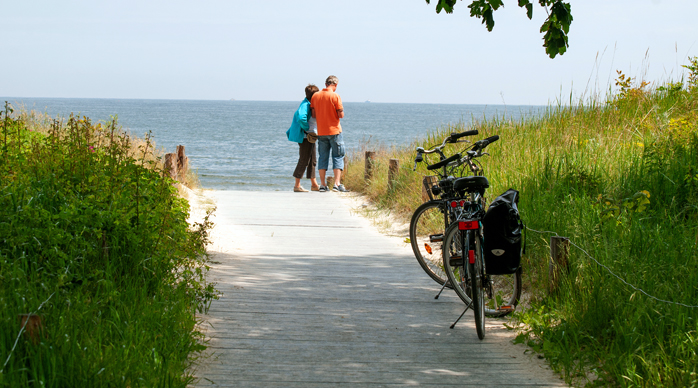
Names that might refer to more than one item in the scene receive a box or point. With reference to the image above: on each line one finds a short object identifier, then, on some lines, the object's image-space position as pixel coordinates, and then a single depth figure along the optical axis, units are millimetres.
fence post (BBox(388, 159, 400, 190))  23031
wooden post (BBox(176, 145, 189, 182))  25906
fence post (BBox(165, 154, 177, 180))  23395
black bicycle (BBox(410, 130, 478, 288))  10516
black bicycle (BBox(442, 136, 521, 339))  8751
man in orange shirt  25156
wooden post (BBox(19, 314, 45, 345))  5988
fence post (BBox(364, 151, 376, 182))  27094
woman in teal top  26297
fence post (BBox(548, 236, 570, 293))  9367
